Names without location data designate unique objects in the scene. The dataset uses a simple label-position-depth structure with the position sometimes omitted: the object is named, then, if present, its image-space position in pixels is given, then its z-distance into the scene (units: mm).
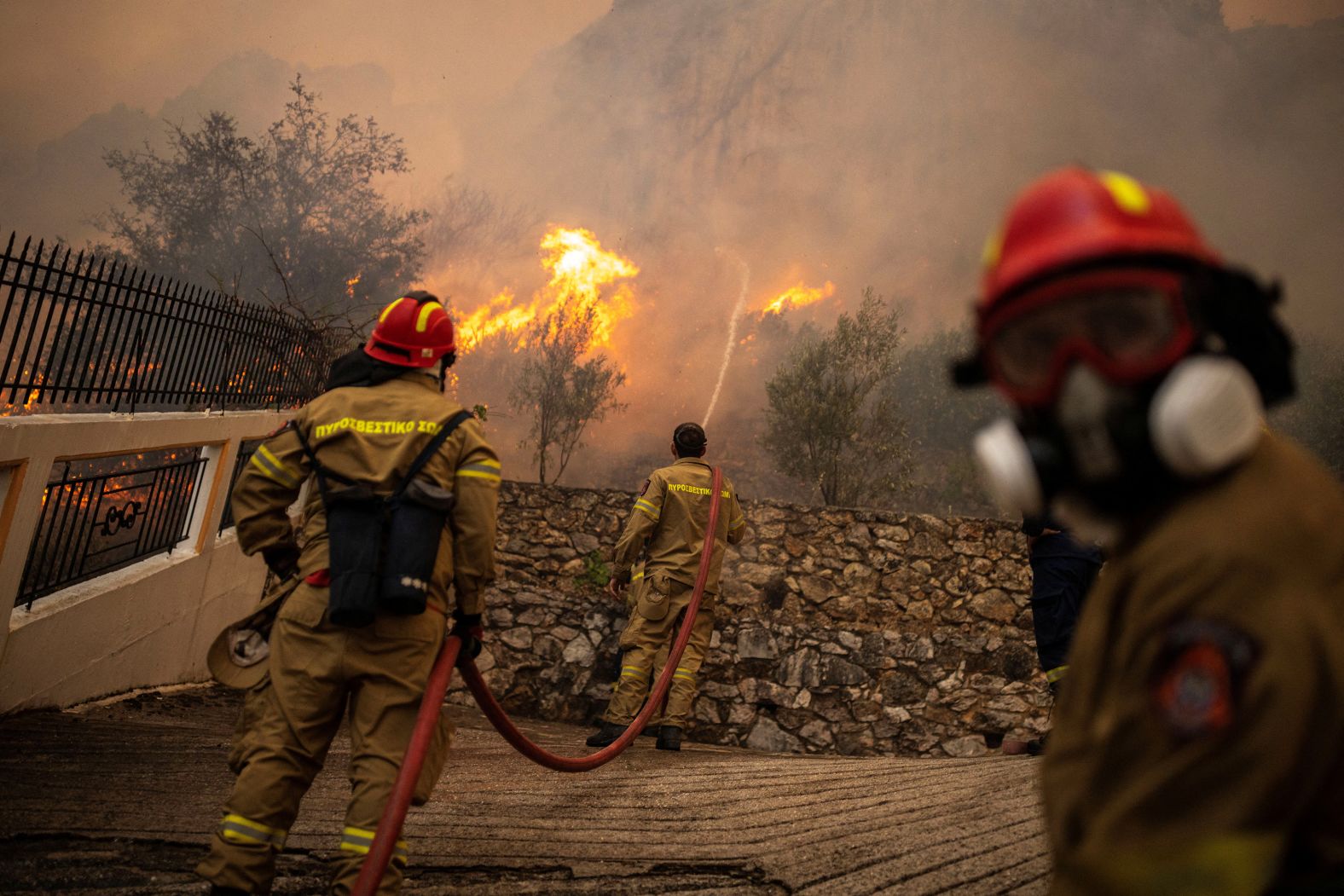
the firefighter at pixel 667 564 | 6219
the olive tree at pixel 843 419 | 17531
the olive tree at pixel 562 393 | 20141
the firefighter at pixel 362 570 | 2451
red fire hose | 2266
